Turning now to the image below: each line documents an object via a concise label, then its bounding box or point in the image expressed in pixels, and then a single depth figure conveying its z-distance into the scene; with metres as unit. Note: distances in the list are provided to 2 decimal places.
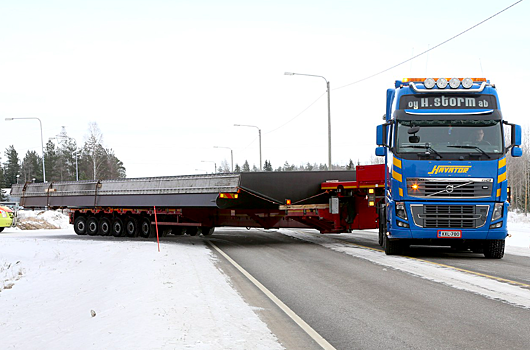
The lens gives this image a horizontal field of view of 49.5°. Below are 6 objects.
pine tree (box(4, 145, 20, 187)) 143.88
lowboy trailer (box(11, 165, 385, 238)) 18.31
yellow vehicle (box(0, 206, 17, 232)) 30.87
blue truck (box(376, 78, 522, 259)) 12.96
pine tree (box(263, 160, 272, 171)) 164.89
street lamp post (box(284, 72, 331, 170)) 30.05
